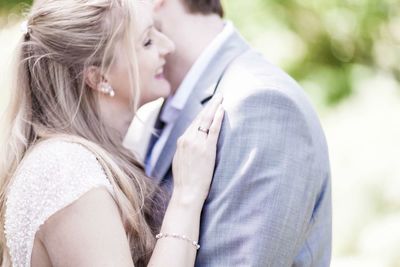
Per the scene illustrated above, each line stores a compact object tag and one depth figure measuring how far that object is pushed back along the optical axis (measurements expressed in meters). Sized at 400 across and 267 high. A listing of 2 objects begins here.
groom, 2.41
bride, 2.40
